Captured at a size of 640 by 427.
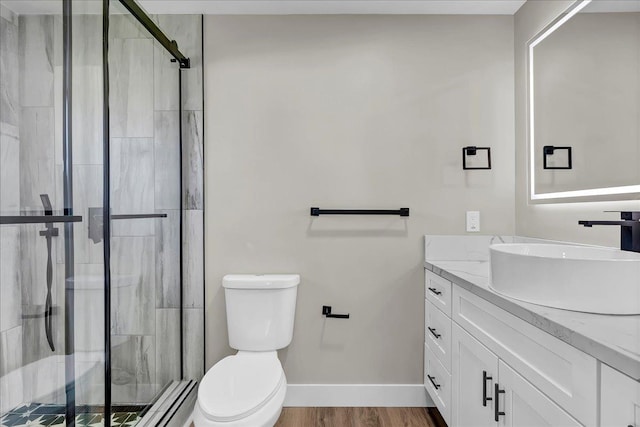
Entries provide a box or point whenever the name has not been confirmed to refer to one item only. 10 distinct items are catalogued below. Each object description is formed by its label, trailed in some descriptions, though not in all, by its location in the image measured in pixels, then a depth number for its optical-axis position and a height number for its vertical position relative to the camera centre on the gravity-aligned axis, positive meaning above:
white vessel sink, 0.96 -0.20
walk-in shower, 1.06 -0.01
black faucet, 1.27 -0.07
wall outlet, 2.23 -0.06
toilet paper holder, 2.21 -0.59
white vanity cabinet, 0.92 -0.50
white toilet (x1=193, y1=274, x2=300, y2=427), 1.46 -0.72
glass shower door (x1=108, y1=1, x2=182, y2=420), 1.54 -0.01
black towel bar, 2.17 +0.00
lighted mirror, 1.43 +0.46
